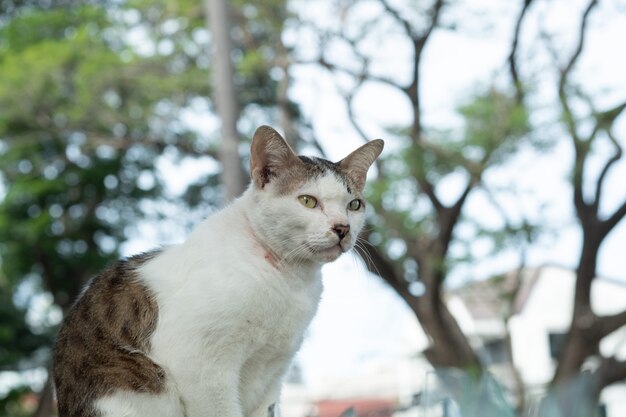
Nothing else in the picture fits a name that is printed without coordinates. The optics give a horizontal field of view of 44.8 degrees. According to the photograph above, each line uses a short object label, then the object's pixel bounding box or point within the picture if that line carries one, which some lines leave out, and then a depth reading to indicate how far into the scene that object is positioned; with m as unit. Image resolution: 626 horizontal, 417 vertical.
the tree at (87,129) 10.67
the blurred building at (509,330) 9.52
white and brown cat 1.67
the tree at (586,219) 8.28
